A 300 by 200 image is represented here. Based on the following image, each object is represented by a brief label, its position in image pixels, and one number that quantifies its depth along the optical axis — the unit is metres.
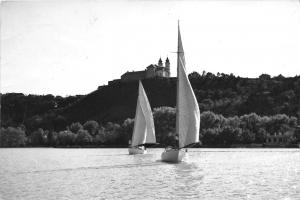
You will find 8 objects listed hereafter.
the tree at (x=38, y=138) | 189.50
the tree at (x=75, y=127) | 190.80
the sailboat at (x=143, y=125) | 86.00
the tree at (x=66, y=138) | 175.44
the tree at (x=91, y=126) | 185.95
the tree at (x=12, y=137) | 187.50
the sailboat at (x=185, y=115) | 53.72
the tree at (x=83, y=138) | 170.49
